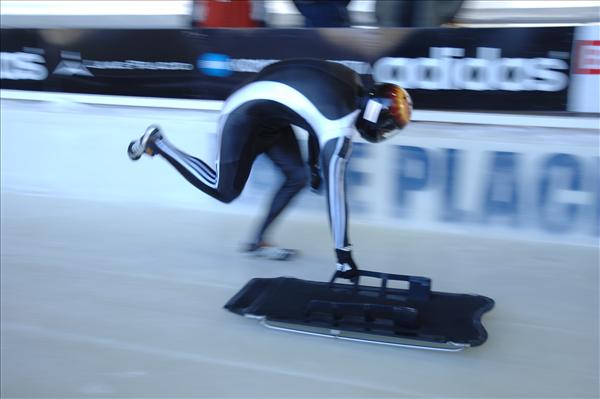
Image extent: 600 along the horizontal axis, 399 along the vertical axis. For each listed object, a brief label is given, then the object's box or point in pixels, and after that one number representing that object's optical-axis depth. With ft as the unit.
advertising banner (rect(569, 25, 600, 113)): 10.48
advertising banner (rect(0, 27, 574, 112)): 10.92
